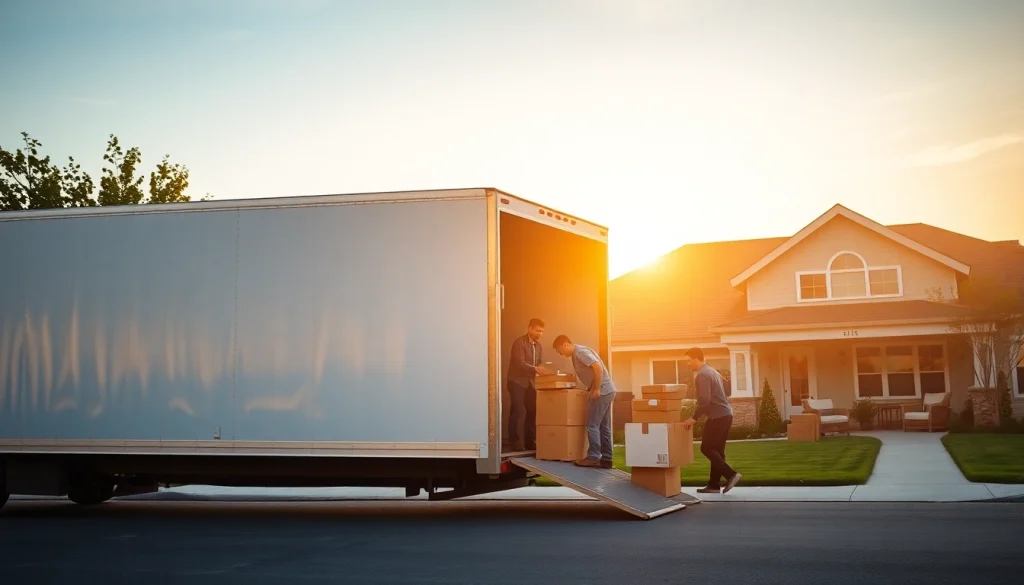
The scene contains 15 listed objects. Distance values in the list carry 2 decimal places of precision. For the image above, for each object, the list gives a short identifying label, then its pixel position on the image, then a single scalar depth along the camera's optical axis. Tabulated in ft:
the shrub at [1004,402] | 84.38
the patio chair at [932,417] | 85.81
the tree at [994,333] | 85.10
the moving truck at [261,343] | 36.73
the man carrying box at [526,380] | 41.32
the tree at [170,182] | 93.50
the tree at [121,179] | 91.50
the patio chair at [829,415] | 84.02
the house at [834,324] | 93.76
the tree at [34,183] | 89.51
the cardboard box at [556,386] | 39.99
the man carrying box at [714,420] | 43.88
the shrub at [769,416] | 91.66
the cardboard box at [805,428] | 78.64
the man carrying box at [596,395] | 39.96
